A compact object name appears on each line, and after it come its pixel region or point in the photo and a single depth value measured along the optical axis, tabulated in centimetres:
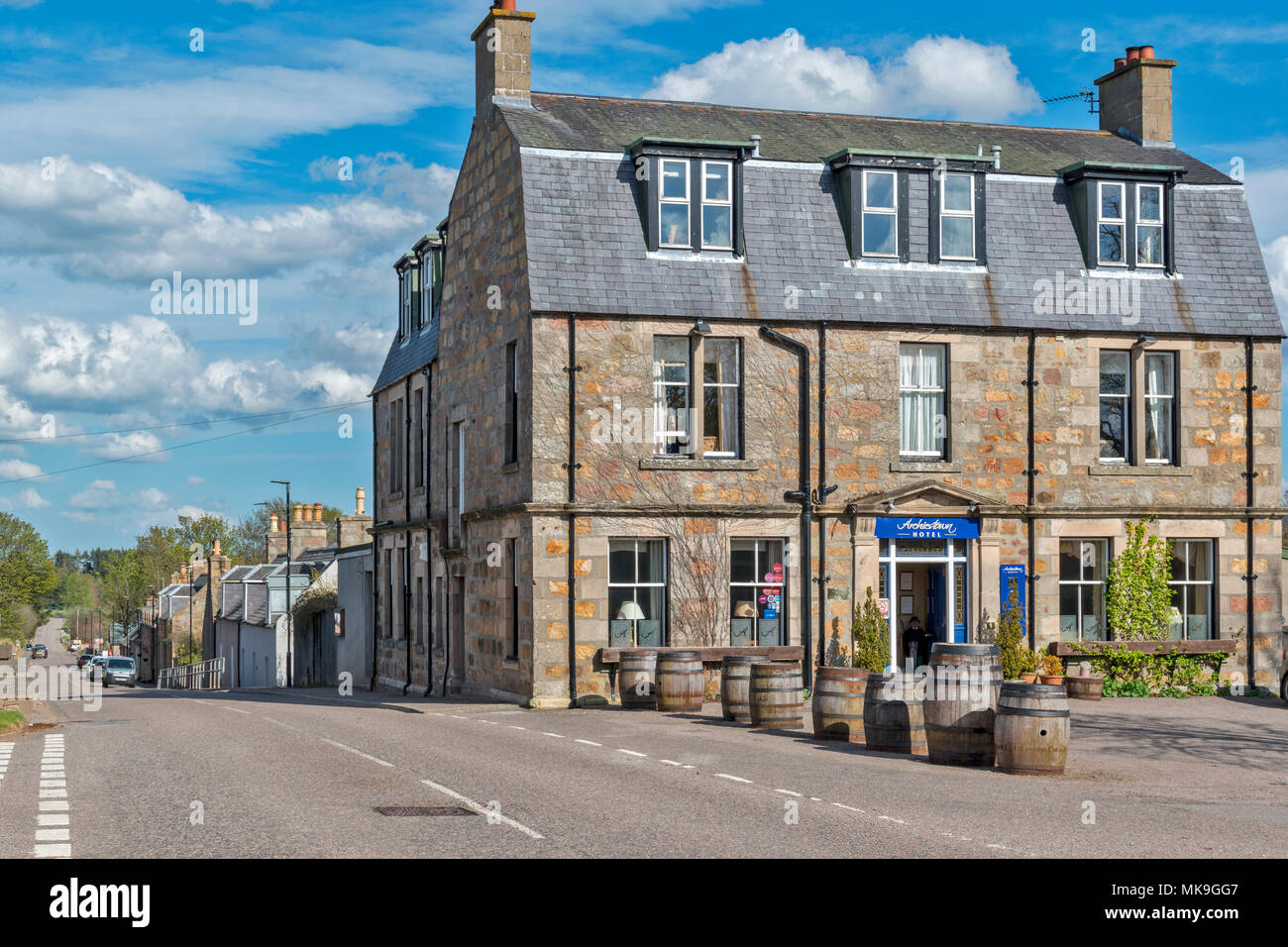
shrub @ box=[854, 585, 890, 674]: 2645
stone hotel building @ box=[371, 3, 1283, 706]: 2602
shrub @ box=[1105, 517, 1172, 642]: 2814
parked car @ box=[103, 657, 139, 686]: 8262
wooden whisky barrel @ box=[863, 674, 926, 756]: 1842
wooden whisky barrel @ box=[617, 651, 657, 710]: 2470
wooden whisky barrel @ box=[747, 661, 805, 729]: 2153
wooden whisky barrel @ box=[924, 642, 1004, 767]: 1712
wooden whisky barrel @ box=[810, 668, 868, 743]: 1981
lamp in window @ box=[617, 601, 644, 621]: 2605
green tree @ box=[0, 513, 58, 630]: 11294
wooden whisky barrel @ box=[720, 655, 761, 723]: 2253
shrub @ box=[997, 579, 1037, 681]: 2664
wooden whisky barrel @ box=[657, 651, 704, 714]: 2400
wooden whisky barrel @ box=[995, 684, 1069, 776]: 1620
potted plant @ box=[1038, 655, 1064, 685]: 2633
